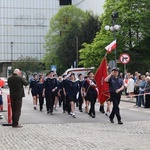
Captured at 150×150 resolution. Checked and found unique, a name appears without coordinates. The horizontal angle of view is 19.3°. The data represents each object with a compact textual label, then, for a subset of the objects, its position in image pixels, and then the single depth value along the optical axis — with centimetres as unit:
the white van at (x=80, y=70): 4405
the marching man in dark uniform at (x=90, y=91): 1697
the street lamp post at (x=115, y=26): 3196
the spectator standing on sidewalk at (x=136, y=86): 2560
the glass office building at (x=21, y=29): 11125
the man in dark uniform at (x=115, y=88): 1442
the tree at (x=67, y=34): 6725
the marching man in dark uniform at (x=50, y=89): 1887
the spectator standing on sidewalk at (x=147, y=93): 2301
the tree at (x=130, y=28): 4616
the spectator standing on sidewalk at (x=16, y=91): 1394
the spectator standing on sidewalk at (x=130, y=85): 2812
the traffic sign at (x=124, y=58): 2997
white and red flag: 1950
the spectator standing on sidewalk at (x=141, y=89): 2386
